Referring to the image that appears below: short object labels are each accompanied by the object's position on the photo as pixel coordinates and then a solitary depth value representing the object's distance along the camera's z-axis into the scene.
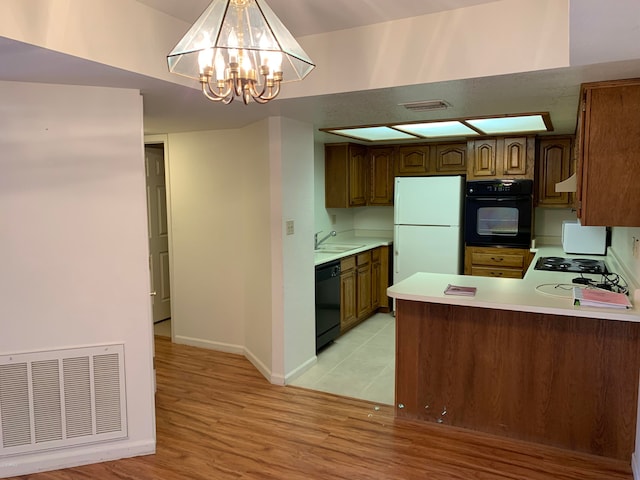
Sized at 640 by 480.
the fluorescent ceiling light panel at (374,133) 4.33
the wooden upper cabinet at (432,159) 5.36
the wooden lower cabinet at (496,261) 4.92
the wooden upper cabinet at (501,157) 4.90
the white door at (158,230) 5.32
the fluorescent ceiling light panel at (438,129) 3.99
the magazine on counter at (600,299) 2.57
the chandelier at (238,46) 1.60
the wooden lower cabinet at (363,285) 4.93
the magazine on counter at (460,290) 2.97
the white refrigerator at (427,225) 5.21
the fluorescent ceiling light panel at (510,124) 3.75
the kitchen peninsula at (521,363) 2.66
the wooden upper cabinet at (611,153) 2.46
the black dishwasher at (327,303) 4.37
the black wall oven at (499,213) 4.89
